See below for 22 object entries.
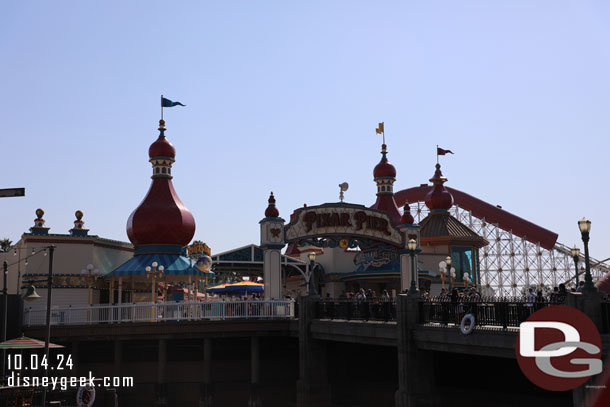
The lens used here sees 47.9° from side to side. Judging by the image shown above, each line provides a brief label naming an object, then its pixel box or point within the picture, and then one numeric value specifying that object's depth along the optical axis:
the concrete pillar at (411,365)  22.42
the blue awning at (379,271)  45.06
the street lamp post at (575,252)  19.97
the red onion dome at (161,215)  38.75
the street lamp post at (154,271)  33.19
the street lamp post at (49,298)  22.86
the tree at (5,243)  75.12
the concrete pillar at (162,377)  30.70
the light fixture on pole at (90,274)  36.07
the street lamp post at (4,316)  29.19
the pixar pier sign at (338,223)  37.44
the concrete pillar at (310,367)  29.00
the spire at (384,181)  50.50
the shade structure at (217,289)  37.96
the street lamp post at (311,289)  30.54
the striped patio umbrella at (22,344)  25.59
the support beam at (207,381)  30.58
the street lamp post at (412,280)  23.00
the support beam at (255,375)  30.83
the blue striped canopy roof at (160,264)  36.69
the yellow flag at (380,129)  51.25
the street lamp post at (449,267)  33.28
